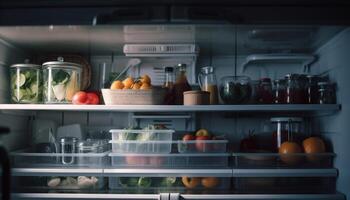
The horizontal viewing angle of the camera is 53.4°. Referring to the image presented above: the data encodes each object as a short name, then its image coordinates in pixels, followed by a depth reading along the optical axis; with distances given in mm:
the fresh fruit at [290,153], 1282
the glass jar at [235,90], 1338
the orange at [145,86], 1297
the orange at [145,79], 1347
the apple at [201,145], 1310
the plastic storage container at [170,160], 1297
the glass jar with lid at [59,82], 1344
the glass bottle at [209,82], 1374
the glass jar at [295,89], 1323
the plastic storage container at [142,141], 1301
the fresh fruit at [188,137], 1329
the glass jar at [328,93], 1287
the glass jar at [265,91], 1384
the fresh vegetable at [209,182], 1328
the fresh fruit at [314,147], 1296
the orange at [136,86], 1314
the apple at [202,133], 1350
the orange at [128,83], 1340
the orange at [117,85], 1321
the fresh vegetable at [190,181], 1339
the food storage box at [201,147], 1312
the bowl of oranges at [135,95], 1277
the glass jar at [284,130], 1360
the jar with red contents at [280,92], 1363
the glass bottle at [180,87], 1376
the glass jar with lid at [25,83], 1345
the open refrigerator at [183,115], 1082
